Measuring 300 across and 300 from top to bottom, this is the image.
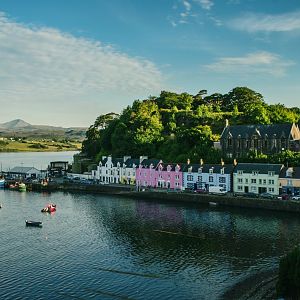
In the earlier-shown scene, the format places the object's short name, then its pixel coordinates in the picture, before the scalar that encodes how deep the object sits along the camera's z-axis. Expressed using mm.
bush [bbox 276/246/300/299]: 24219
